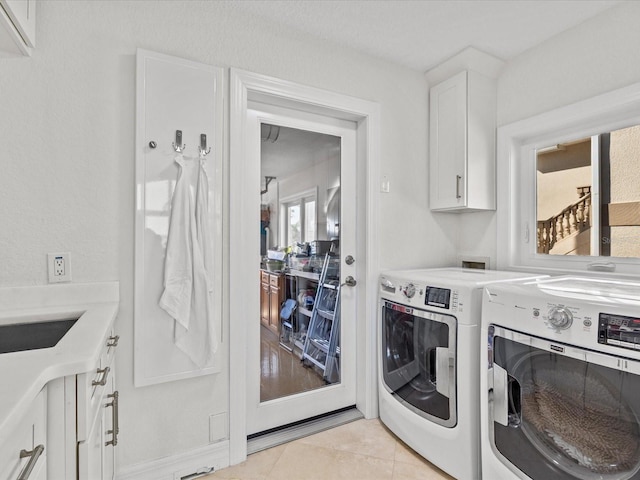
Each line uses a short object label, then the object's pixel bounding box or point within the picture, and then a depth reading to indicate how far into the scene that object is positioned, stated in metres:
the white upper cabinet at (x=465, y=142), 2.21
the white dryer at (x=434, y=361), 1.60
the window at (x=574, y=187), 1.81
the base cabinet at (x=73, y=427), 0.80
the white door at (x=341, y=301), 1.99
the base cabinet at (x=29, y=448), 0.56
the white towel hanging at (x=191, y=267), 1.59
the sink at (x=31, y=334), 1.22
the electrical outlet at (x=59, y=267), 1.42
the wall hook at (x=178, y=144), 1.61
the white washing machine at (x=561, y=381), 1.09
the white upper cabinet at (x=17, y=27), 1.18
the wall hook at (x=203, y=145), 1.68
